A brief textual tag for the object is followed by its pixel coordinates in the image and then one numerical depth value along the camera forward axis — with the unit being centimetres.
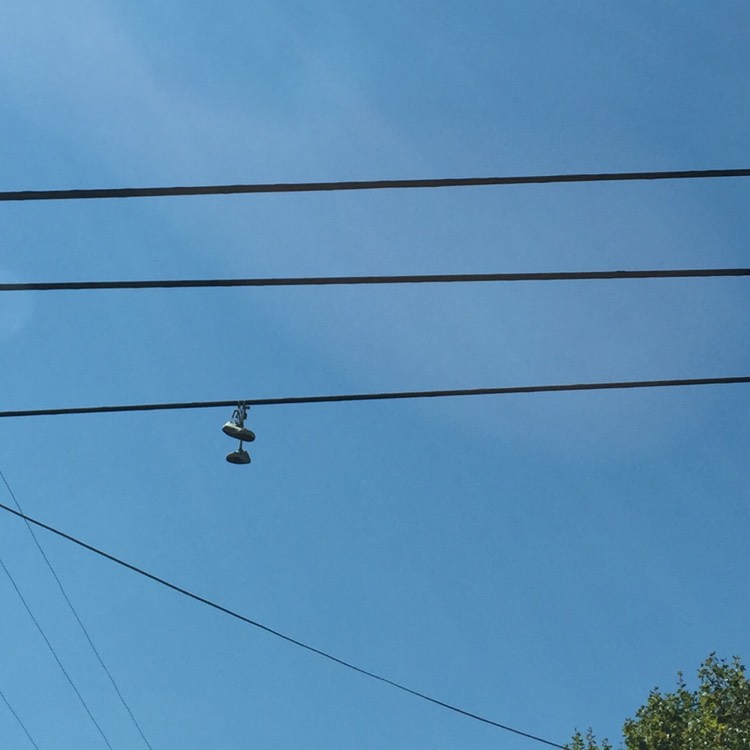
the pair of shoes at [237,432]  1086
